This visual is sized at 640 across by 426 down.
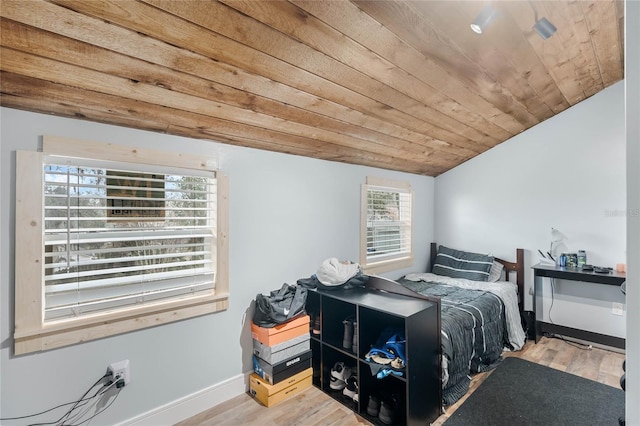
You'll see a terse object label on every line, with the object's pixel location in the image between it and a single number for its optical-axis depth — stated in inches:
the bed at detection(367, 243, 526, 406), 89.3
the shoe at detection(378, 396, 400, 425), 76.3
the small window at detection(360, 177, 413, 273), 133.7
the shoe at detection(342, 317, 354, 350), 88.9
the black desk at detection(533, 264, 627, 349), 111.3
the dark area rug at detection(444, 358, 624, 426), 79.6
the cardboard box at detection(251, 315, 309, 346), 86.5
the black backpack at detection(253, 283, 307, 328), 87.2
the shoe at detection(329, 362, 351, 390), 93.0
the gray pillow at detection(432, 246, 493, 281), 141.5
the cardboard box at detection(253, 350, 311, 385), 86.2
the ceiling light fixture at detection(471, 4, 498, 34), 63.9
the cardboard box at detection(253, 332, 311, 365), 86.3
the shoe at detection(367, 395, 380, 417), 80.2
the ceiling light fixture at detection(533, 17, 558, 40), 73.5
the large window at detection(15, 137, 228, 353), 60.8
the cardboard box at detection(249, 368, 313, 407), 84.9
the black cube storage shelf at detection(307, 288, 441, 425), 73.9
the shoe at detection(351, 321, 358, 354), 85.6
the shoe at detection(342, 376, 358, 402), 87.6
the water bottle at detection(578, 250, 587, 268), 123.0
